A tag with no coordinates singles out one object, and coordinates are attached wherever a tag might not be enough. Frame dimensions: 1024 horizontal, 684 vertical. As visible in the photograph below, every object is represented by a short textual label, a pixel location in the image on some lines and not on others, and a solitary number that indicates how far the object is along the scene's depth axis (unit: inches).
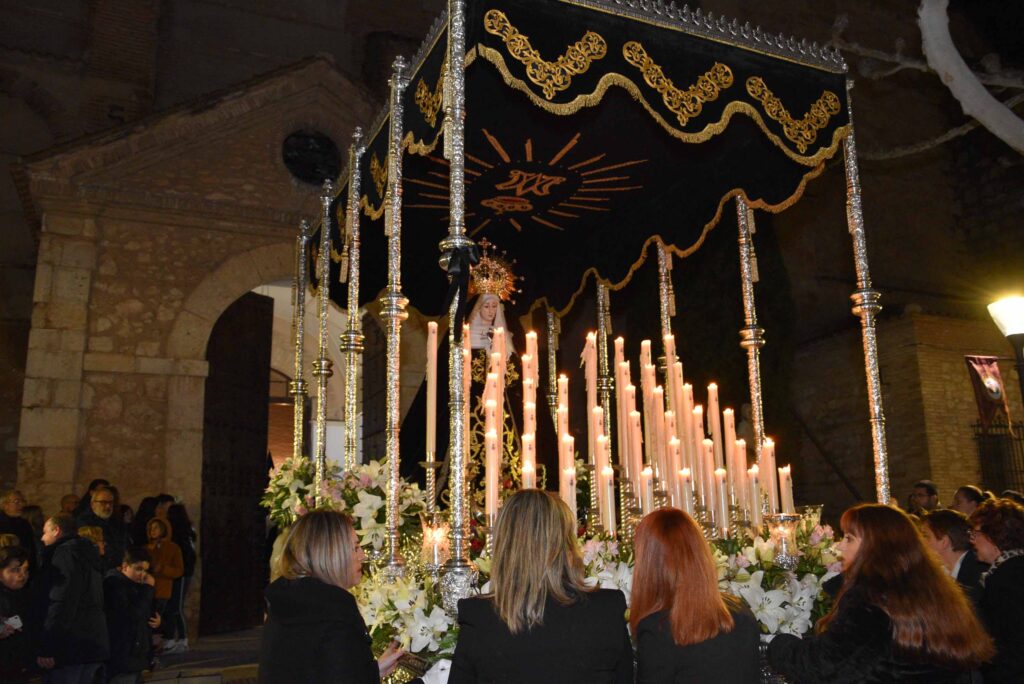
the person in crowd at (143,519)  337.7
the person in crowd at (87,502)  275.6
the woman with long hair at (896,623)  105.7
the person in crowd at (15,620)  199.3
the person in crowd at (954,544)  155.2
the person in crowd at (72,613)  214.2
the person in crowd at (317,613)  106.6
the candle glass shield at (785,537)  166.7
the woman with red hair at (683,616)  102.2
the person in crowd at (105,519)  263.7
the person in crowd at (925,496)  264.2
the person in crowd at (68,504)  323.3
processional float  170.1
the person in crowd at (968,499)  220.8
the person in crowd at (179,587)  343.9
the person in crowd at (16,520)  264.8
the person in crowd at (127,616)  239.0
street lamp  232.8
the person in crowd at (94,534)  232.8
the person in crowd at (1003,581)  135.6
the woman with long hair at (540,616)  94.8
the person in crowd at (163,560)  312.0
